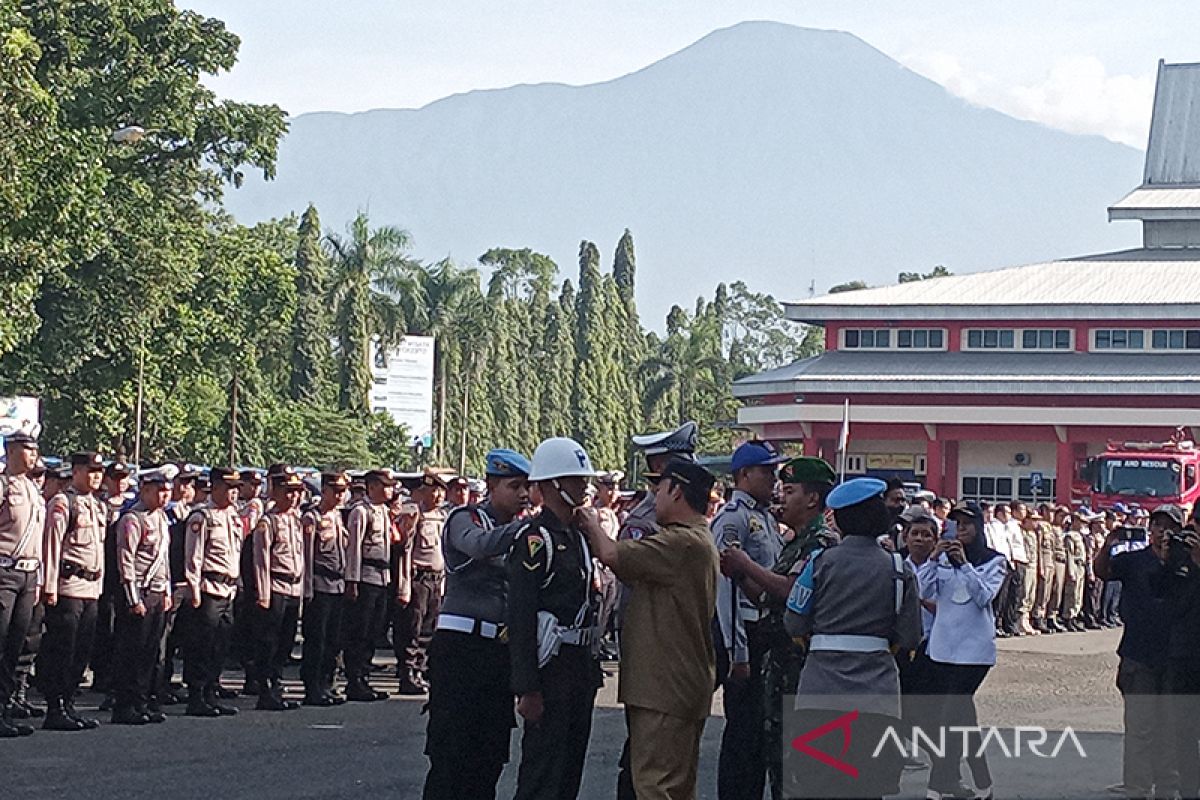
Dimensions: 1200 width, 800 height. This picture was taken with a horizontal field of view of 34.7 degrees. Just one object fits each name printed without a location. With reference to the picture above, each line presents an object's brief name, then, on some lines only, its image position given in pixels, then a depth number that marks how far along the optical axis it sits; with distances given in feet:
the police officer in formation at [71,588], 48.32
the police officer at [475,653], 30.73
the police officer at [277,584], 54.24
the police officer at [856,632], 28.04
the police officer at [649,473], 31.89
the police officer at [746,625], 33.09
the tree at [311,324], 221.05
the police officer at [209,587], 52.54
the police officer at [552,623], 28.58
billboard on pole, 240.73
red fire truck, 129.70
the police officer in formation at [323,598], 55.21
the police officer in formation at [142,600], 50.01
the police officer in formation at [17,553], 46.39
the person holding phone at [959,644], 38.22
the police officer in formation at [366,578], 57.26
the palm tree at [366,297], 226.58
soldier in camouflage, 30.66
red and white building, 207.31
